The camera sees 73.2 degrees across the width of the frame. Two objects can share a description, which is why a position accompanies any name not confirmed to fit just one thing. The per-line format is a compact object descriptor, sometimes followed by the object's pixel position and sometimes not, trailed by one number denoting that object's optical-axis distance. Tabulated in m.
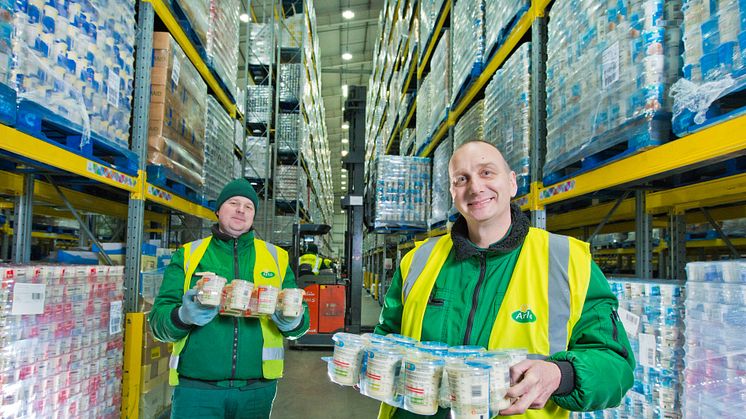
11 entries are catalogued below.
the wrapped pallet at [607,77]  2.22
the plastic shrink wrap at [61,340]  2.31
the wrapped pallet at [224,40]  5.32
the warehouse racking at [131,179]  2.81
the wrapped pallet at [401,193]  7.29
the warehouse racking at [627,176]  2.04
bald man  1.32
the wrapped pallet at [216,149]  5.43
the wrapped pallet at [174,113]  3.92
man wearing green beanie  2.57
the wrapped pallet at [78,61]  2.37
